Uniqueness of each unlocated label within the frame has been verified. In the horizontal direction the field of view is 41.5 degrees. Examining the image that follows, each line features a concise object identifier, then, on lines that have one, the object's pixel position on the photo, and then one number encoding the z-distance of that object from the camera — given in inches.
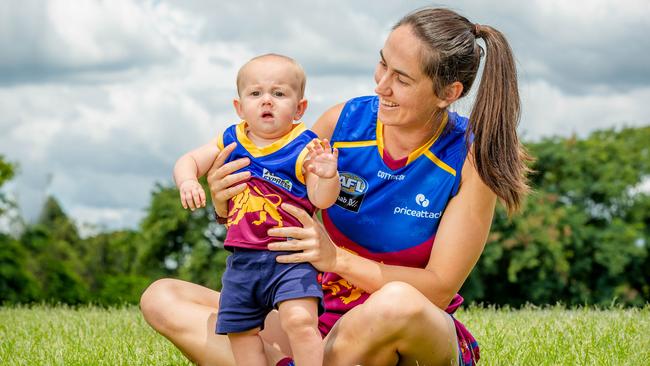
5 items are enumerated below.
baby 157.2
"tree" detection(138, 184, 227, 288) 884.6
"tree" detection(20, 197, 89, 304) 743.1
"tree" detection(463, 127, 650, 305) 920.9
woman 159.6
